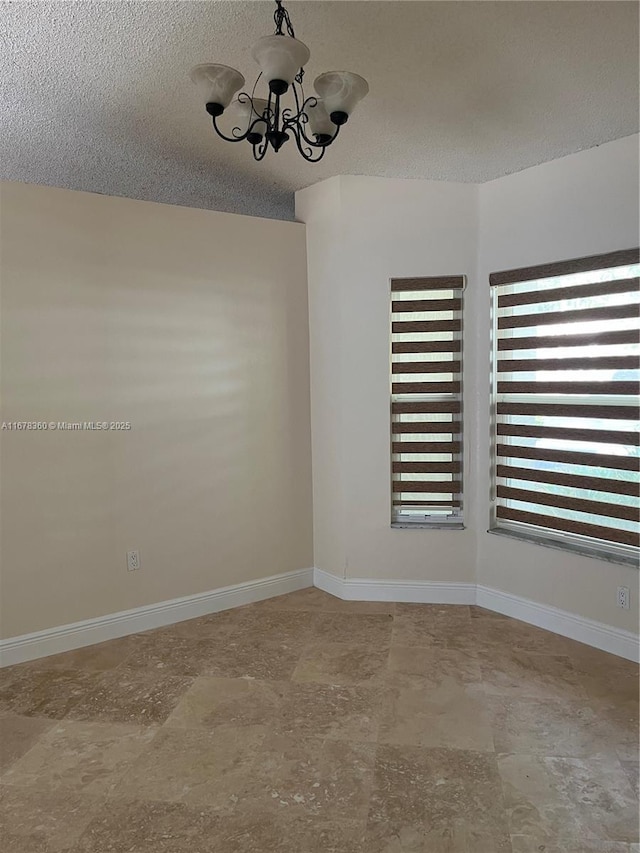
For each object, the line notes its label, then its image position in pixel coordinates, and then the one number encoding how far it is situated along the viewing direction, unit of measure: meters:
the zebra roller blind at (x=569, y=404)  3.33
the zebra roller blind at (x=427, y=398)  4.07
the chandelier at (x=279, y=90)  1.94
